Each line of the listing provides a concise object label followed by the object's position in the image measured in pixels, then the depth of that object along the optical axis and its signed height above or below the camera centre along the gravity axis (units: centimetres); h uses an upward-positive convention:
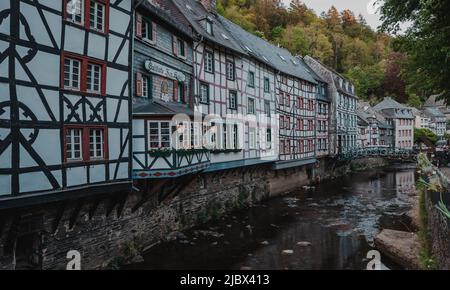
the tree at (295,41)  6144 +1845
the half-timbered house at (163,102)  1257 +182
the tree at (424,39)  1218 +400
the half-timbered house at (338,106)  3847 +426
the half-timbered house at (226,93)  1842 +313
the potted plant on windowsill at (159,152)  1257 -30
